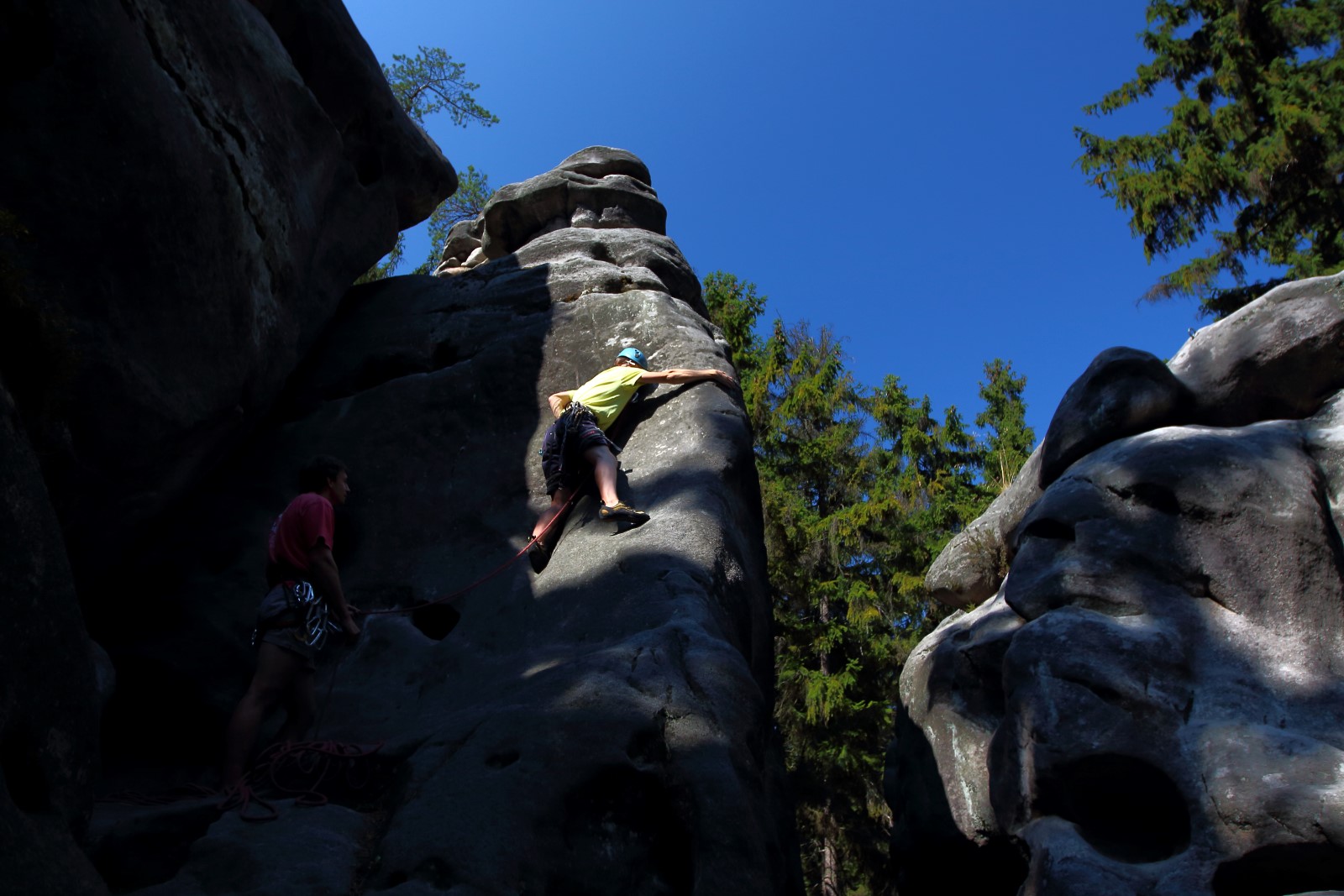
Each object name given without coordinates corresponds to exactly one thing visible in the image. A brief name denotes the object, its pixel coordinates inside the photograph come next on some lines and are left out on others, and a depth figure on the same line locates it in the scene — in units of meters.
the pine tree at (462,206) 22.67
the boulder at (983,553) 9.38
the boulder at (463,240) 13.47
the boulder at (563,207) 11.50
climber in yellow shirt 6.51
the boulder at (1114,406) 8.24
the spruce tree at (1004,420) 20.09
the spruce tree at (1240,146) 13.33
